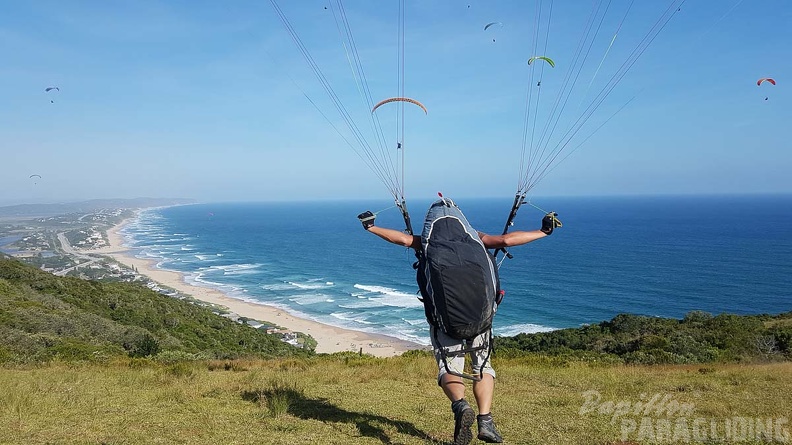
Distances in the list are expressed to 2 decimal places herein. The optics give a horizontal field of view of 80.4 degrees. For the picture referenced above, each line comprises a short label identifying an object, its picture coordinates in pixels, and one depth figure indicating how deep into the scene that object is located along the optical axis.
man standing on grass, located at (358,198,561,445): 4.55
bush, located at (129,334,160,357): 16.86
